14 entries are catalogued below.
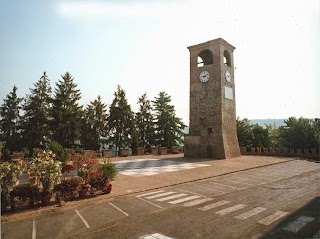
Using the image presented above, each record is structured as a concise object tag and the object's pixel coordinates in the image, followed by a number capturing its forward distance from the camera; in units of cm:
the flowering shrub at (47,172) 1198
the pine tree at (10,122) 4291
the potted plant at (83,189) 1310
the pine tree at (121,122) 4478
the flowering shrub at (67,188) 1249
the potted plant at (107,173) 1395
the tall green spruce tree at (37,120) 4166
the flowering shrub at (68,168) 1733
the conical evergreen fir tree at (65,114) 4112
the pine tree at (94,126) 4453
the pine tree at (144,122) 4897
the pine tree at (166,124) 4772
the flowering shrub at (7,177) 1079
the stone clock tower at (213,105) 3177
